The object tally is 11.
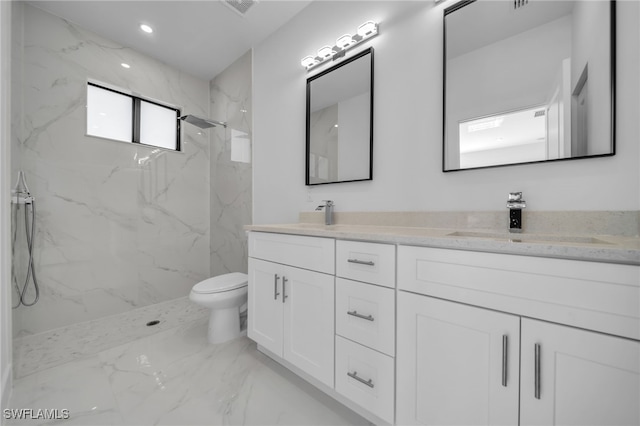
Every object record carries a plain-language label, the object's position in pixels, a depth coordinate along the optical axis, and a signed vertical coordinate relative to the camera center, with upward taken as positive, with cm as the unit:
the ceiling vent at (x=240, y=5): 196 +169
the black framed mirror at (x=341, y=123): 170 +68
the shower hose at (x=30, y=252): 188 -32
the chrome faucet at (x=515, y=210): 114 +1
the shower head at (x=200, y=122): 236 +91
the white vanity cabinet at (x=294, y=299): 123 -50
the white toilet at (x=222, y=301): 180 -68
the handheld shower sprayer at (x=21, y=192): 183 +14
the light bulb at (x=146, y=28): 223 +169
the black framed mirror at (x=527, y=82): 103 +63
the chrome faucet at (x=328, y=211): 182 +1
